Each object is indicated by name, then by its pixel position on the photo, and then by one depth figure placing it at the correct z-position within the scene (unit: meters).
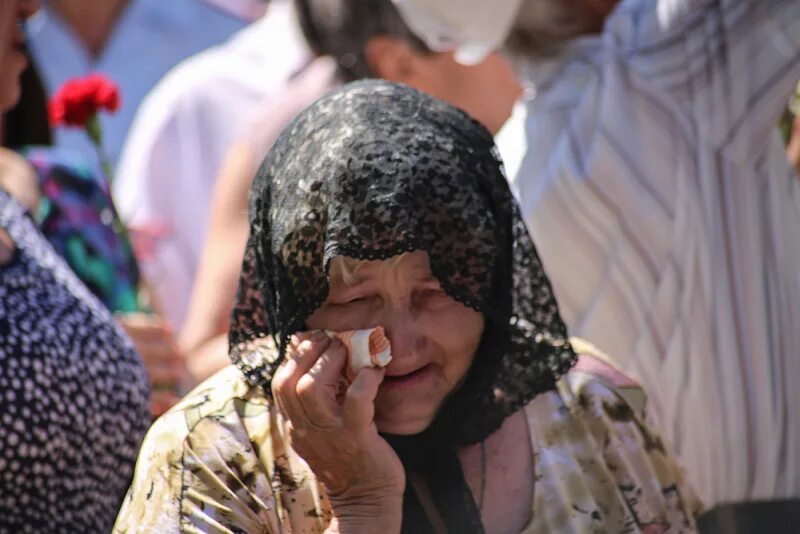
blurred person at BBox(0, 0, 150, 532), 5.66
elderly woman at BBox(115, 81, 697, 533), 4.83
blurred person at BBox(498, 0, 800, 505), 6.39
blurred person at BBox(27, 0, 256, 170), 11.63
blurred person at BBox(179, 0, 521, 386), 7.91
